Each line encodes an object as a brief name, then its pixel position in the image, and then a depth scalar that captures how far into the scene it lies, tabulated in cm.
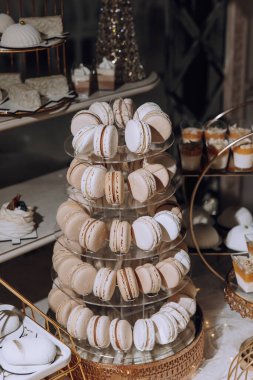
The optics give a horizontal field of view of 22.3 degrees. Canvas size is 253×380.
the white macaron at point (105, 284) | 178
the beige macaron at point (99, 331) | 180
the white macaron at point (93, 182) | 170
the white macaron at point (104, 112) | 180
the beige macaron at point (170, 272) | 184
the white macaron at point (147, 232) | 174
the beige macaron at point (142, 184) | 172
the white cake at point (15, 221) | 200
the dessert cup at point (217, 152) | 215
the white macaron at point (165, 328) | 182
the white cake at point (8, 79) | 207
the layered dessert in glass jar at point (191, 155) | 214
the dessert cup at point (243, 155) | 211
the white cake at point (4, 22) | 198
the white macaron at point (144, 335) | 181
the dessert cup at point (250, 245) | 195
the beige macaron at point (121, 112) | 182
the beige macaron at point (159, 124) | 176
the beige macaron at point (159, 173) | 179
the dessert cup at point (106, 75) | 216
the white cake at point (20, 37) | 187
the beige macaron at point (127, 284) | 178
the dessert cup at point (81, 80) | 210
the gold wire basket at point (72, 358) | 166
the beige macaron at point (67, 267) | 185
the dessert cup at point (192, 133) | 223
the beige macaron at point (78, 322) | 183
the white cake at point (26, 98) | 195
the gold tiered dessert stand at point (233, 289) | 191
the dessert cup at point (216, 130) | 220
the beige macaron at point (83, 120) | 178
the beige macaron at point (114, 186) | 170
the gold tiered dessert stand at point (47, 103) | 187
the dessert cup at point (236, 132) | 220
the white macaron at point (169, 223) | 179
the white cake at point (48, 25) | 200
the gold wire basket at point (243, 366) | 189
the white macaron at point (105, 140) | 168
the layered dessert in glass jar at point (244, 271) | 191
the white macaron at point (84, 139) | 172
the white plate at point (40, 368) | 157
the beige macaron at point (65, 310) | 189
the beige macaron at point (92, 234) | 174
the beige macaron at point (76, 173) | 178
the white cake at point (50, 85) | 206
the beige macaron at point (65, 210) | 183
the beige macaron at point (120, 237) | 174
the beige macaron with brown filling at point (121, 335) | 180
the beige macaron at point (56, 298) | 194
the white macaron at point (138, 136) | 169
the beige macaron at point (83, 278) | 179
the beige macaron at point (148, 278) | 180
